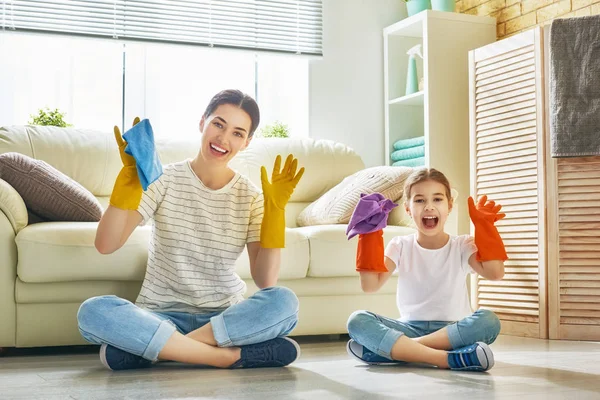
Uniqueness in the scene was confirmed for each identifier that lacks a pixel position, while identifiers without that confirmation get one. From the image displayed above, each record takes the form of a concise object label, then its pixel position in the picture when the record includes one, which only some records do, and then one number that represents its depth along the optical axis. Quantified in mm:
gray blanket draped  2914
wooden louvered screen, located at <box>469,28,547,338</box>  3068
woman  1924
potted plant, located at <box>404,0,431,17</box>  4145
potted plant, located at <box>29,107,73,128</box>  3479
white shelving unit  3840
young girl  2053
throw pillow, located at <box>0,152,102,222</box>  2516
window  3738
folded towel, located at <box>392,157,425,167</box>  3935
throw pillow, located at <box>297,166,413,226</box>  2910
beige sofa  2361
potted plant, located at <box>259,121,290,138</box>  3914
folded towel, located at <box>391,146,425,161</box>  3926
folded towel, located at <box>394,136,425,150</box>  3943
